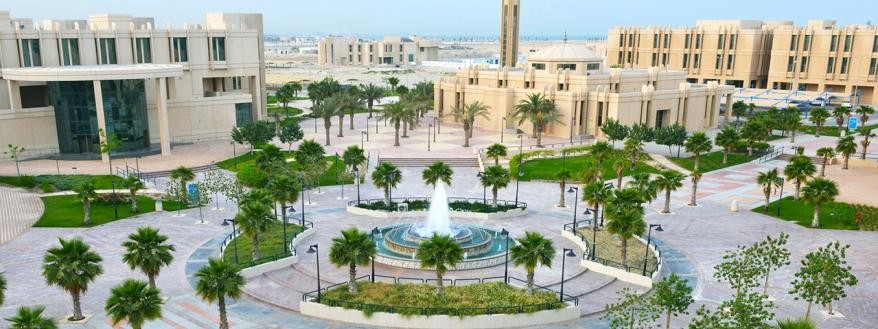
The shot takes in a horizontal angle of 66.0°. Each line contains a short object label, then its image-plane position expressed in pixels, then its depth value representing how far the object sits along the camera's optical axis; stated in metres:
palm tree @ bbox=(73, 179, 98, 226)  47.91
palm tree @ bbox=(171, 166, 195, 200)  53.62
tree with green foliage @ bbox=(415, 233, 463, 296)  32.09
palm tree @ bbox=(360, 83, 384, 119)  101.94
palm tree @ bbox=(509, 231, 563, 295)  32.84
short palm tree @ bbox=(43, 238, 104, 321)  29.67
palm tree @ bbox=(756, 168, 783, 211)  52.31
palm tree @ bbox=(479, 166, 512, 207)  51.41
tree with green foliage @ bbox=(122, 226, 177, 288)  32.06
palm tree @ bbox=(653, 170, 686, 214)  50.22
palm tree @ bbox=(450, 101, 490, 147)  80.56
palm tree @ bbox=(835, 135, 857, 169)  65.38
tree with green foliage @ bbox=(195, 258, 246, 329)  29.05
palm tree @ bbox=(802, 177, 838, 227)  47.00
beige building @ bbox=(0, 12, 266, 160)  70.69
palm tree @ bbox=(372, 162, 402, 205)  51.41
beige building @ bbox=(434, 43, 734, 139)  85.81
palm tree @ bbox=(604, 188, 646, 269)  37.75
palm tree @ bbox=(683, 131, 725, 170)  61.62
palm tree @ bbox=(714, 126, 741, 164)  68.44
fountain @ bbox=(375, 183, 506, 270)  40.41
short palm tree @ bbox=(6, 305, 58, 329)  23.95
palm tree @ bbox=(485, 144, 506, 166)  63.03
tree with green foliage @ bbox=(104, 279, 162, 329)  27.02
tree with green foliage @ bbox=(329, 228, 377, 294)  33.16
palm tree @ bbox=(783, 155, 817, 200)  52.84
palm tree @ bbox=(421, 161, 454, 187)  51.69
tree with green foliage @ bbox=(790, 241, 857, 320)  29.86
